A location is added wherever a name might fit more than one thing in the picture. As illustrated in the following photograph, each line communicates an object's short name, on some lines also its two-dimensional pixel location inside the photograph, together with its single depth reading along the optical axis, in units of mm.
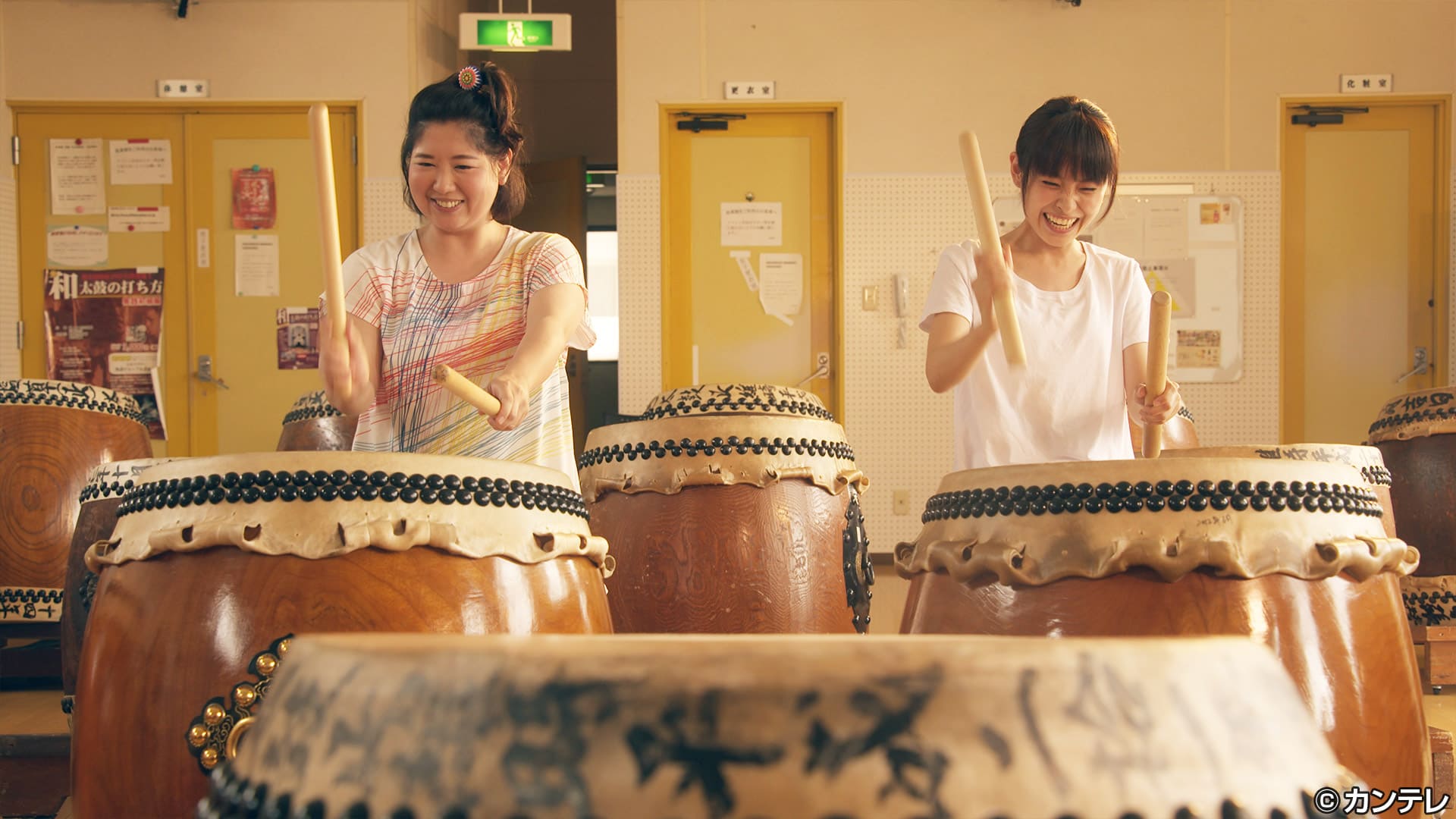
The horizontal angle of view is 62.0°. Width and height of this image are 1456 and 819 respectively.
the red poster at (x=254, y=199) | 5996
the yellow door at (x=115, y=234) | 5949
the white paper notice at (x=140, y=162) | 5973
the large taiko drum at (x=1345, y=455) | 1955
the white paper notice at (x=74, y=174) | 5957
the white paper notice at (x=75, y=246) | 5961
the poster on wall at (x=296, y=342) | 6004
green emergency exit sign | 5695
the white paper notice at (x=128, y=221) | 5980
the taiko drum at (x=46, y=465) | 2576
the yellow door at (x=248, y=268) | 5992
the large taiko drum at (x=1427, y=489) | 2943
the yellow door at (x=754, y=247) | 6102
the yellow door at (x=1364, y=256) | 5957
